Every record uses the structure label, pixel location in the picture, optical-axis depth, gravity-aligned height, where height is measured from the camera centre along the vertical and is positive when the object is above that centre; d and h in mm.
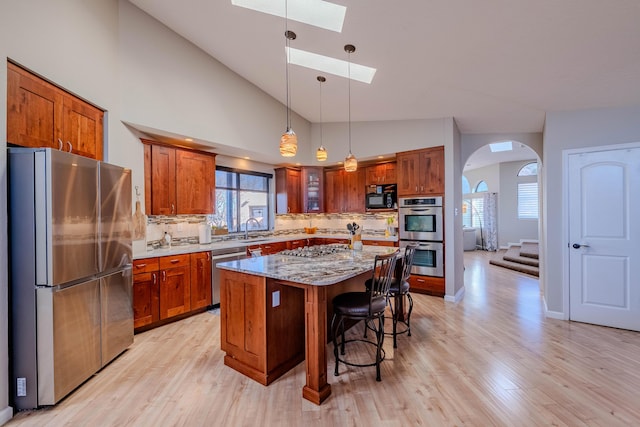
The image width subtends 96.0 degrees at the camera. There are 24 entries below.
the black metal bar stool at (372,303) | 2338 -759
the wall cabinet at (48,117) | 2094 +836
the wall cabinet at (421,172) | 4602 +677
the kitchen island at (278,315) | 2092 -836
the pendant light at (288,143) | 2645 +652
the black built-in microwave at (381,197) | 5539 +313
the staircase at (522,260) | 6462 -1204
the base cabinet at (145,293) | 3271 -906
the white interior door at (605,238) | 3322 -321
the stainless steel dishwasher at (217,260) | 4090 -669
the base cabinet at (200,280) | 3838 -893
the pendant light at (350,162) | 3266 +588
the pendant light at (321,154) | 3249 +672
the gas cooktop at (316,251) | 3002 -420
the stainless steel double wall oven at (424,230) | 4590 -299
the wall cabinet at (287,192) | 5977 +460
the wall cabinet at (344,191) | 5934 +477
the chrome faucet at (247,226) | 5362 -233
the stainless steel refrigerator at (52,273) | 1998 -425
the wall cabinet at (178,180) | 3699 +478
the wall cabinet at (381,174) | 5566 +767
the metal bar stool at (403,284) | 3070 -783
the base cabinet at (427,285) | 4617 -1193
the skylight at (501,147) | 7645 +1750
